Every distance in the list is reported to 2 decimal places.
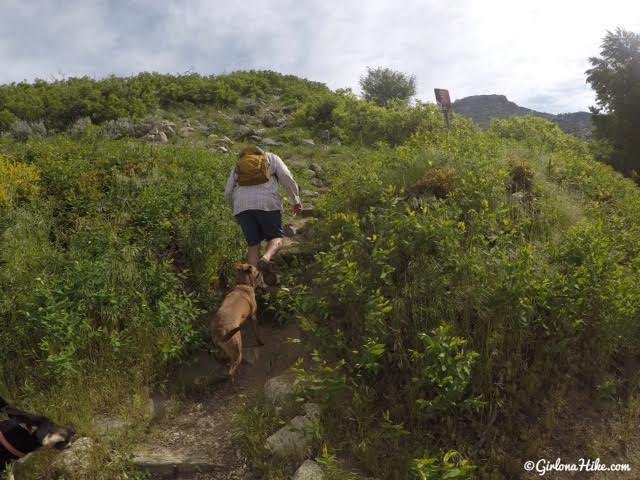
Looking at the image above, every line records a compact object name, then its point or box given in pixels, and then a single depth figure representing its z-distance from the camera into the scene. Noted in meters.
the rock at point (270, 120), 14.32
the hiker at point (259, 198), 4.70
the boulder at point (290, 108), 16.25
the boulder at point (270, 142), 11.44
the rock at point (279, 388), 3.32
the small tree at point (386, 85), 18.83
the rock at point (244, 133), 12.26
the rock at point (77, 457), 2.90
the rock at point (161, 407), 3.50
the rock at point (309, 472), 2.65
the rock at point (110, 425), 3.20
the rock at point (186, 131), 11.86
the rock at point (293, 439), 2.87
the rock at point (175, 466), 2.99
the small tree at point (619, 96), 13.71
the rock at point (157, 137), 10.19
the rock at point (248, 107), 15.63
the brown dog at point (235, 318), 3.71
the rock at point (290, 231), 6.11
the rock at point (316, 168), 9.00
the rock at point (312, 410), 3.00
